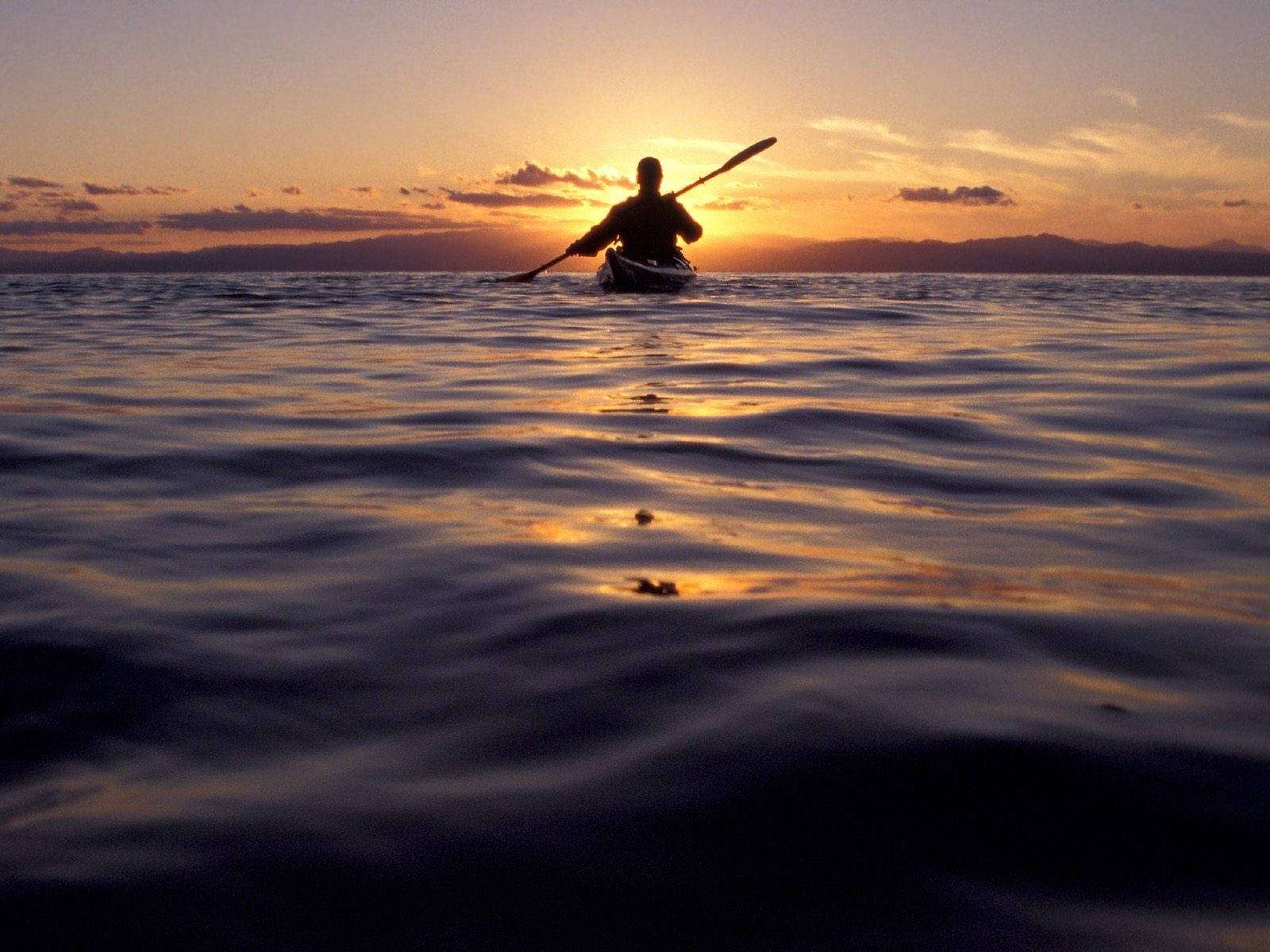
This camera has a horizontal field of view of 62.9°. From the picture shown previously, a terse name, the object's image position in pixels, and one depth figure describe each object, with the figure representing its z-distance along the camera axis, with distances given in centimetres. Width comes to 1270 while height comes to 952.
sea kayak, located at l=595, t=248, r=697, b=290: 1504
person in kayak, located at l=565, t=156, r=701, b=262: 1546
